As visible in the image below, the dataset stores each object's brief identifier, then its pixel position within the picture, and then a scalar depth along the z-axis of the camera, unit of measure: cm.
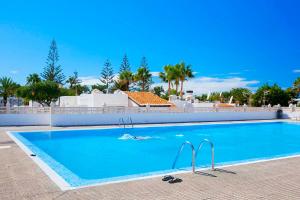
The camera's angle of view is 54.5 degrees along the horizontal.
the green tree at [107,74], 5153
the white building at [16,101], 4286
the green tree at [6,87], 4856
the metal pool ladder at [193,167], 633
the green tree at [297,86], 4556
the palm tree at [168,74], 3962
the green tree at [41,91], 4084
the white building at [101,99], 2773
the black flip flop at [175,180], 556
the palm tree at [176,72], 3941
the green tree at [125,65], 5106
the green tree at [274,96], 4438
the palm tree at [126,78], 4622
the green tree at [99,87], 6147
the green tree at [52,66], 4562
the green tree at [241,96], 5830
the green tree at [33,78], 4684
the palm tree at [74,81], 6057
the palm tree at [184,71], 3941
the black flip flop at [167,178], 571
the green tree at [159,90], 6350
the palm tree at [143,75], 4472
